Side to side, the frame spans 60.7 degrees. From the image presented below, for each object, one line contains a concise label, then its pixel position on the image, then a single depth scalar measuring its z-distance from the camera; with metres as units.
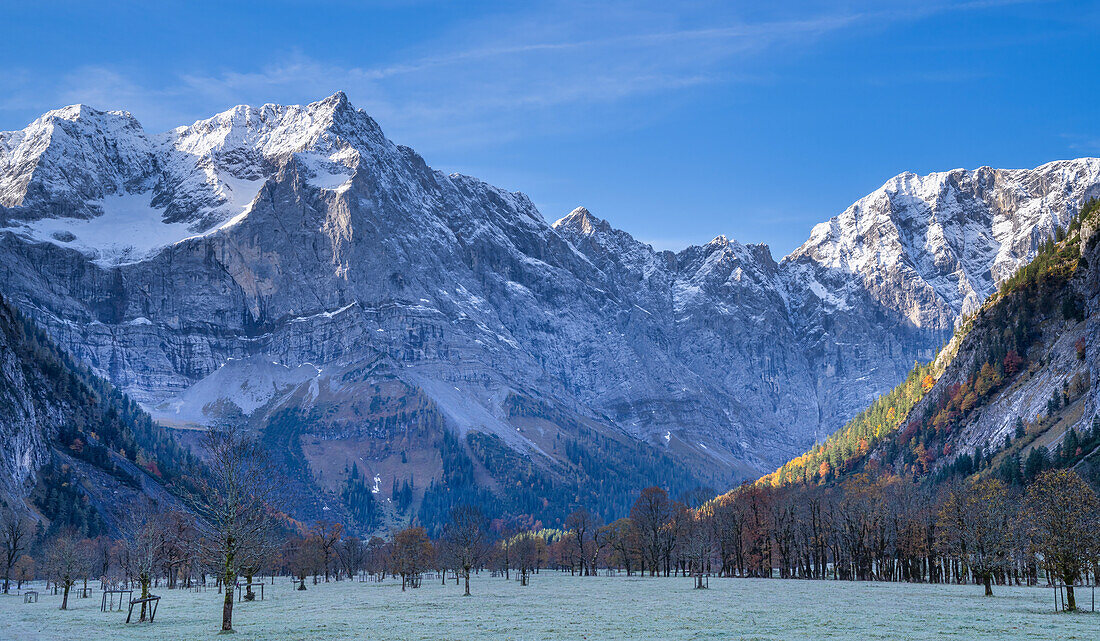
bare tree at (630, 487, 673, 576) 161.12
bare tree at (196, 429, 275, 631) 63.44
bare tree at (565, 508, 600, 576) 184.62
